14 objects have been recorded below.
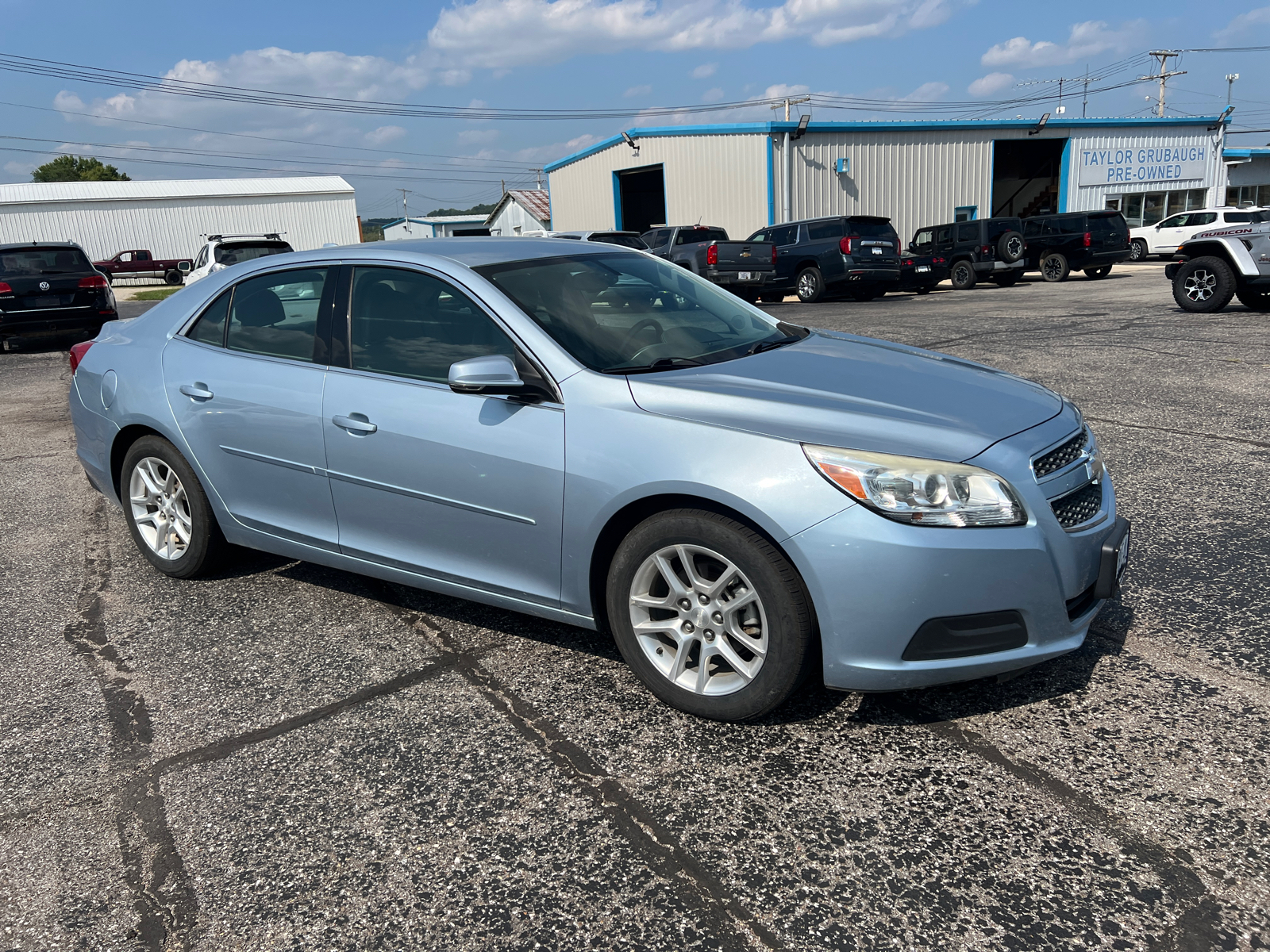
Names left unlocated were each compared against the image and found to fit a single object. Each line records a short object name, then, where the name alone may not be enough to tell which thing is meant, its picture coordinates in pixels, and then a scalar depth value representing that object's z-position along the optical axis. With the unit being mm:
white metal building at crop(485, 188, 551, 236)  58594
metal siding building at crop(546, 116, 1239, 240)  29000
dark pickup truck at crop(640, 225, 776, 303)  19219
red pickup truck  45188
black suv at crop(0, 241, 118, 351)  13664
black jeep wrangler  23766
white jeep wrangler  12742
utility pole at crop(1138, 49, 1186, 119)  57172
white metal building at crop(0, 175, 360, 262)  51625
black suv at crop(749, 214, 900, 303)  20250
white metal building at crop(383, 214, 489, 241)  93562
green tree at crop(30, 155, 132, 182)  89688
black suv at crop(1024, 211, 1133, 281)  24172
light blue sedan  2734
